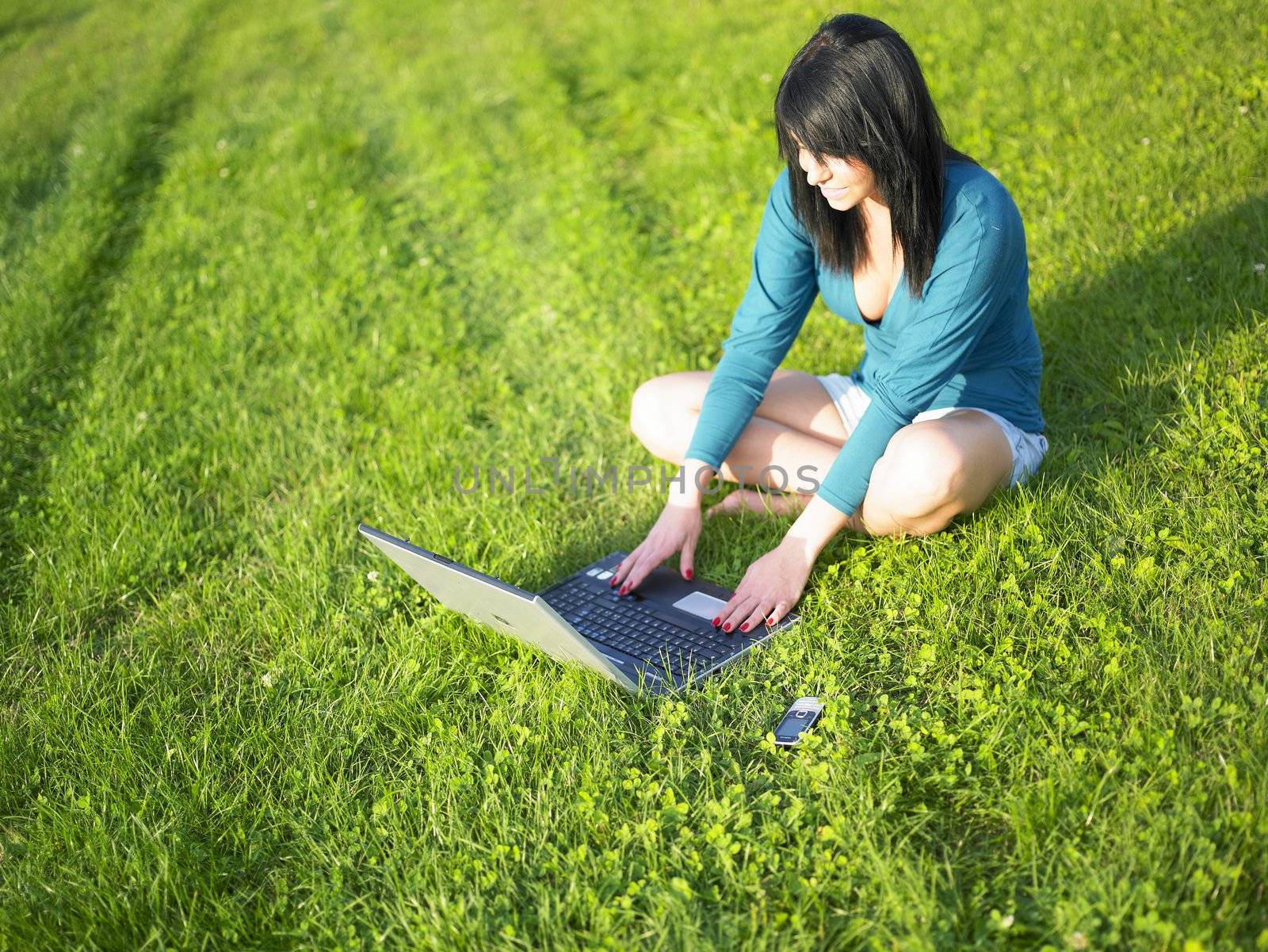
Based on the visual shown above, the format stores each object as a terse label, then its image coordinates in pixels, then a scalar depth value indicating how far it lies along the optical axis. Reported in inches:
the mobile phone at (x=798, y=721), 94.3
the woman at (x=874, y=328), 99.6
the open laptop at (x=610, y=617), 94.2
